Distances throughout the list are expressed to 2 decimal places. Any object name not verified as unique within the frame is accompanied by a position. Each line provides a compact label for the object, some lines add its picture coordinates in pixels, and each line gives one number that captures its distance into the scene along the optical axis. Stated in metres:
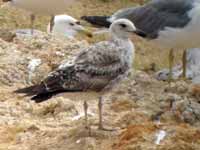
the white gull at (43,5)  11.71
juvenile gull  6.86
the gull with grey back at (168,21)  9.27
